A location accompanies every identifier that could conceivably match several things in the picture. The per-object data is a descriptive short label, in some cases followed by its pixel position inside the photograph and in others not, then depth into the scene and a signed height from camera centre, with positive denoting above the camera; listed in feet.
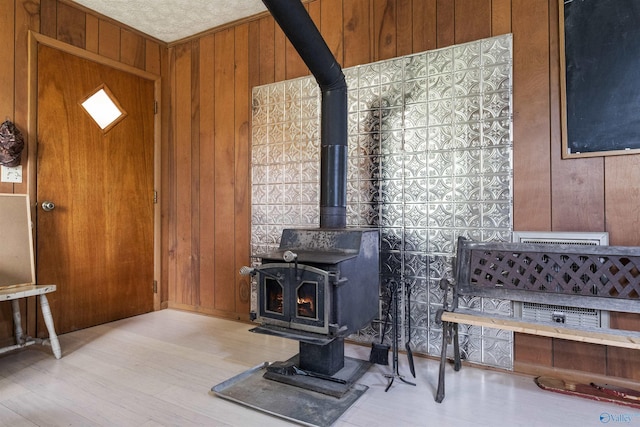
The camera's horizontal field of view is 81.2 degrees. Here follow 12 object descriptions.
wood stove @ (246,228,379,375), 5.86 -1.27
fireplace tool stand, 6.47 -2.57
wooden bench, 5.75 -1.21
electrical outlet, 8.15 +0.96
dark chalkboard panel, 6.13 +2.28
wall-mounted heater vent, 6.34 -1.72
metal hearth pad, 5.35 -2.88
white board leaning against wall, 7.82 -0.53
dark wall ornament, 7.96 +1.59
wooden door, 8.93 +0.58
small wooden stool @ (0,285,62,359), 7.06 -1.98
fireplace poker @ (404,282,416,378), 6.77 -2.39
